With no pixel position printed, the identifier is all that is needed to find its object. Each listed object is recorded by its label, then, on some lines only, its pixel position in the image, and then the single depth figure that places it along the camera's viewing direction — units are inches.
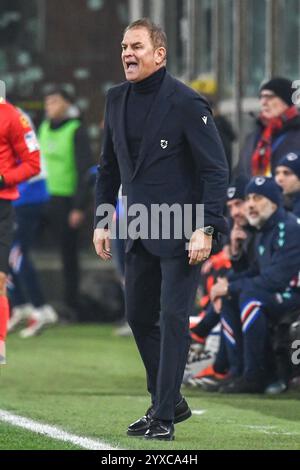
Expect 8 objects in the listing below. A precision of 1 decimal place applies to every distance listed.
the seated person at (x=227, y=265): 438.9
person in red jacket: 401.1
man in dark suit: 318.0
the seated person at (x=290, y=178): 443.5
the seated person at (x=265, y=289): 419.8
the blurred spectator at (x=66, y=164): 637.3
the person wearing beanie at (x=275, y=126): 472.7
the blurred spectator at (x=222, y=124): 479.2
